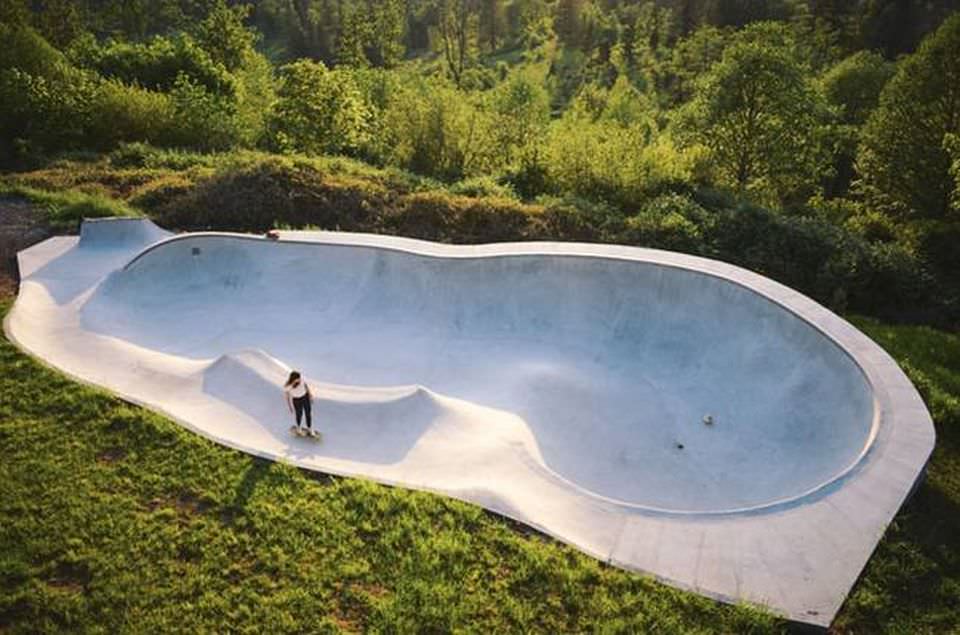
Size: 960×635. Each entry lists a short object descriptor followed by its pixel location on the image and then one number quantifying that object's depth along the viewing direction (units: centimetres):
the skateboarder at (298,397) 905
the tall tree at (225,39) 4172
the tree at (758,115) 2234
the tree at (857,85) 3647
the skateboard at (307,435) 938
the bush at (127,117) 2580
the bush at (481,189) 2184
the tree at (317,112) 2648
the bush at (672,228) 1730
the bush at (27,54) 2583
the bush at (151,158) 2344
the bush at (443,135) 2683
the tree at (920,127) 2122
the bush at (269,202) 1892
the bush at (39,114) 2453
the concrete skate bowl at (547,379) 720
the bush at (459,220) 1845
